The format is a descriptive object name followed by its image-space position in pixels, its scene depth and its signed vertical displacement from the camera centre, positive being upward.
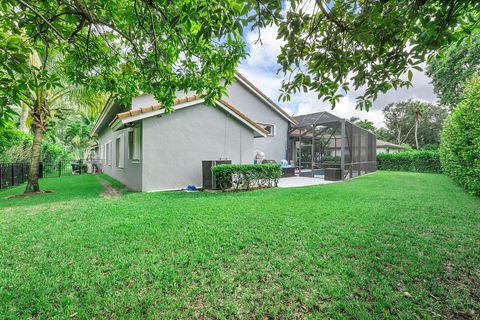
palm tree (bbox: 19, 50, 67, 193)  8.49 +2.06
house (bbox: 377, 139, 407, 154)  35.43 +2.33
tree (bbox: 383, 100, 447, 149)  42.72 +8.24
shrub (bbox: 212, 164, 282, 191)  8.63 -0.54
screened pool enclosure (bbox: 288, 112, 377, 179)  13.59 +1.18
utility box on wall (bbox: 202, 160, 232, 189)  9.11 -0.43
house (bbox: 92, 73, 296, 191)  8.55 +1.05
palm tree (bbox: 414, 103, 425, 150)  42.04 +9.43
